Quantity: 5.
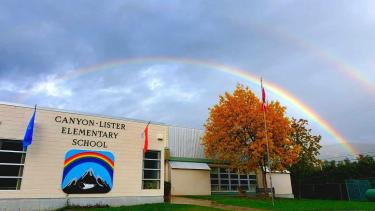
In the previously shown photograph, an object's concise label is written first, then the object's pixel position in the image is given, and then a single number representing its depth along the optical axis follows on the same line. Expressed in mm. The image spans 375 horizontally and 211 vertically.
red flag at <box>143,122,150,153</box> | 20219
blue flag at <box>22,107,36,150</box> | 16416
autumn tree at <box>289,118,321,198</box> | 39031
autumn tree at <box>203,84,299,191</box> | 28734
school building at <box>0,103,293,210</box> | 16672
